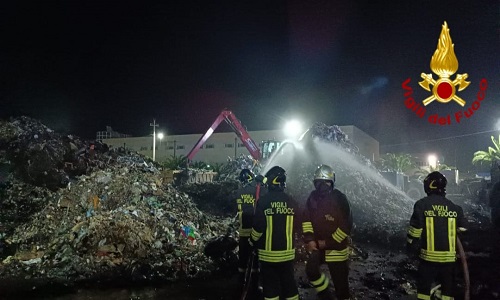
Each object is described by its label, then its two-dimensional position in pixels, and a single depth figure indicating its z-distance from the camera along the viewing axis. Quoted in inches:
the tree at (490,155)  1104.5
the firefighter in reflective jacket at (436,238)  176.9
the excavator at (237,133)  891.4
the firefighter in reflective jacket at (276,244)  175.6
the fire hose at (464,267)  183.5
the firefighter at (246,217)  251.0
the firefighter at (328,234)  193.0
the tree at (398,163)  1444.3
